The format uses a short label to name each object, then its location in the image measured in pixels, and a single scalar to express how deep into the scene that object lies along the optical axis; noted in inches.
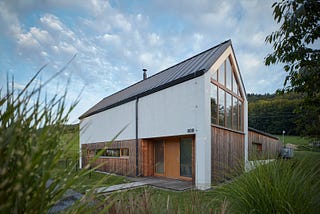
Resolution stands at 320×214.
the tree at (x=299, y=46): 146.9
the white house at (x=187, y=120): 345.7
